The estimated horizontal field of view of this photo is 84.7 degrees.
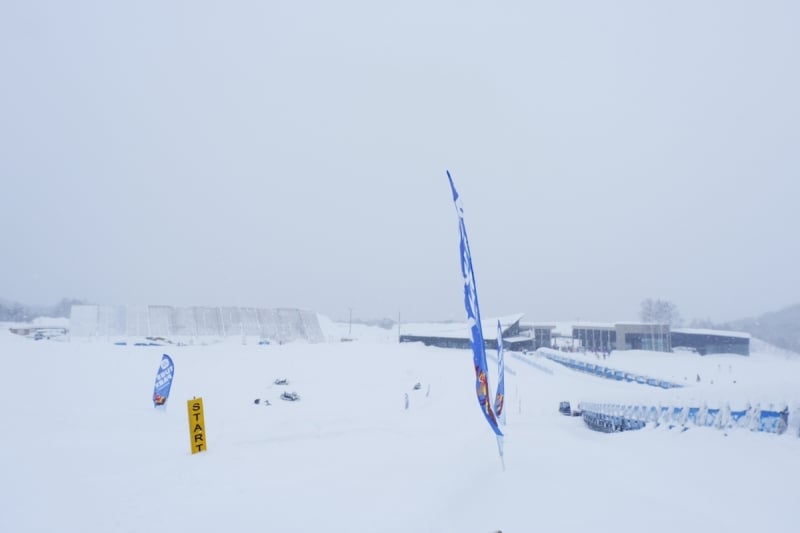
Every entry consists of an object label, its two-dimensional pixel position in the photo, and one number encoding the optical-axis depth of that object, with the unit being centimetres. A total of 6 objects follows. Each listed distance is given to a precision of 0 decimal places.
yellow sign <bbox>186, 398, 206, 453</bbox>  1291
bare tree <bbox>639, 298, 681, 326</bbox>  10512
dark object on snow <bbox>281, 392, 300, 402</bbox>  2888
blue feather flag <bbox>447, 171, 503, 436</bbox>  701
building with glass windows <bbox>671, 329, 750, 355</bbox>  6744
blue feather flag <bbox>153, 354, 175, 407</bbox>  2058
